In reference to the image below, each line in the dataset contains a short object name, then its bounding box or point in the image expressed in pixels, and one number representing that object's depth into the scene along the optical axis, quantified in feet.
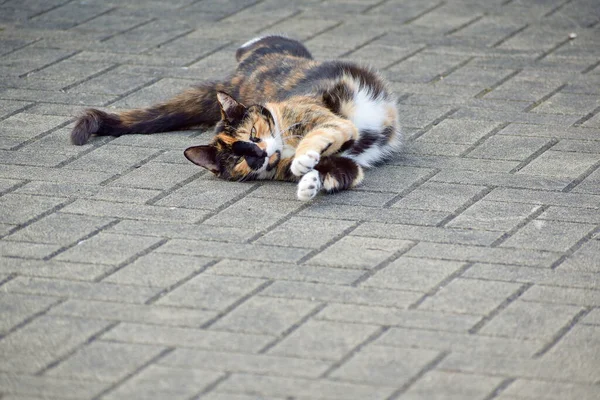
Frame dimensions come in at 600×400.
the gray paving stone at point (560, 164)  34.19
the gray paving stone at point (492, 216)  30.30
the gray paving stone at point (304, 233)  29.35
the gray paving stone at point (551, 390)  21.57
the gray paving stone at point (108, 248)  28.40
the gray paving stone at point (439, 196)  31.78
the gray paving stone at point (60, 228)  29.71
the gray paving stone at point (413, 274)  26.71
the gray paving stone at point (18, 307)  24.88
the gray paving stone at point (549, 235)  28.94
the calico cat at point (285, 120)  33.40
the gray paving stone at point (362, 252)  28.02
